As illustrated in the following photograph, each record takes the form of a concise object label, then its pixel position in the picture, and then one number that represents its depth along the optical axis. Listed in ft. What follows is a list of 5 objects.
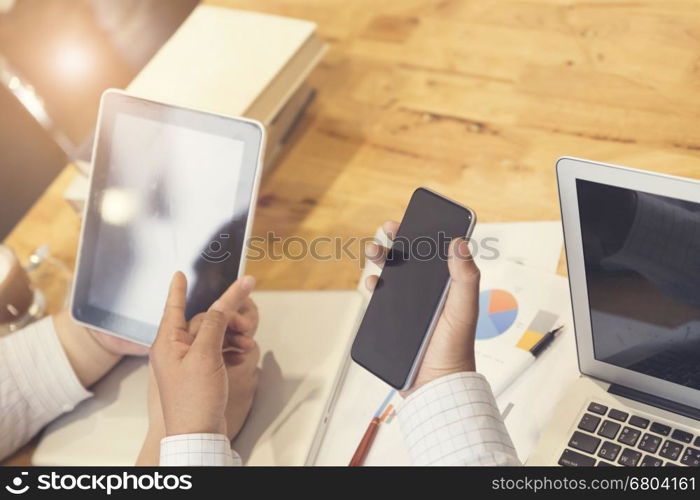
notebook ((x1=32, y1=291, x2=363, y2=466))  4.71
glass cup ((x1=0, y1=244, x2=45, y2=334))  5.09
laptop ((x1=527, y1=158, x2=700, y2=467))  4.06
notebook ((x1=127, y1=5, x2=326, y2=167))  5.18
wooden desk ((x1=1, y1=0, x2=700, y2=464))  4.94
